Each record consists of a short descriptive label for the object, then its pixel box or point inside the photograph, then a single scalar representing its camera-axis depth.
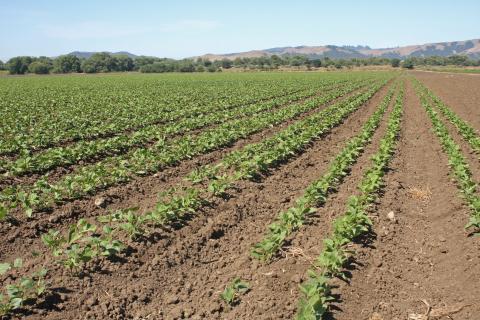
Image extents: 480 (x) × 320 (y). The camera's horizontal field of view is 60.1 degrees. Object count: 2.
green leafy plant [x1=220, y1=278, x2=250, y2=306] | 4.74
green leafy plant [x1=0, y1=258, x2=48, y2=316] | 4.18
